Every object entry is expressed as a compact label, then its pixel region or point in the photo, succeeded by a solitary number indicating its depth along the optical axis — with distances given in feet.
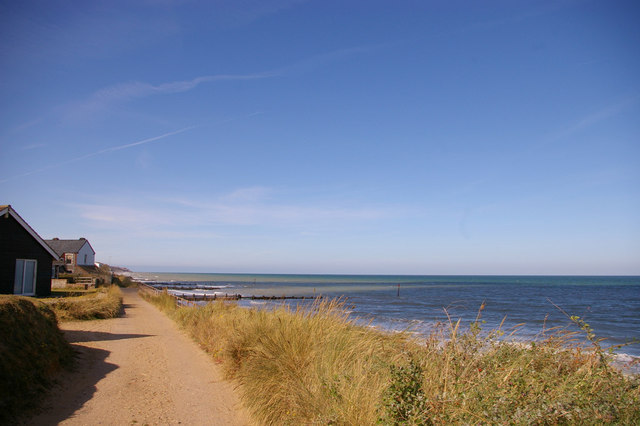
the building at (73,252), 165.60
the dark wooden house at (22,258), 63.77
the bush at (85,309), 48.45
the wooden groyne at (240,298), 118.26
